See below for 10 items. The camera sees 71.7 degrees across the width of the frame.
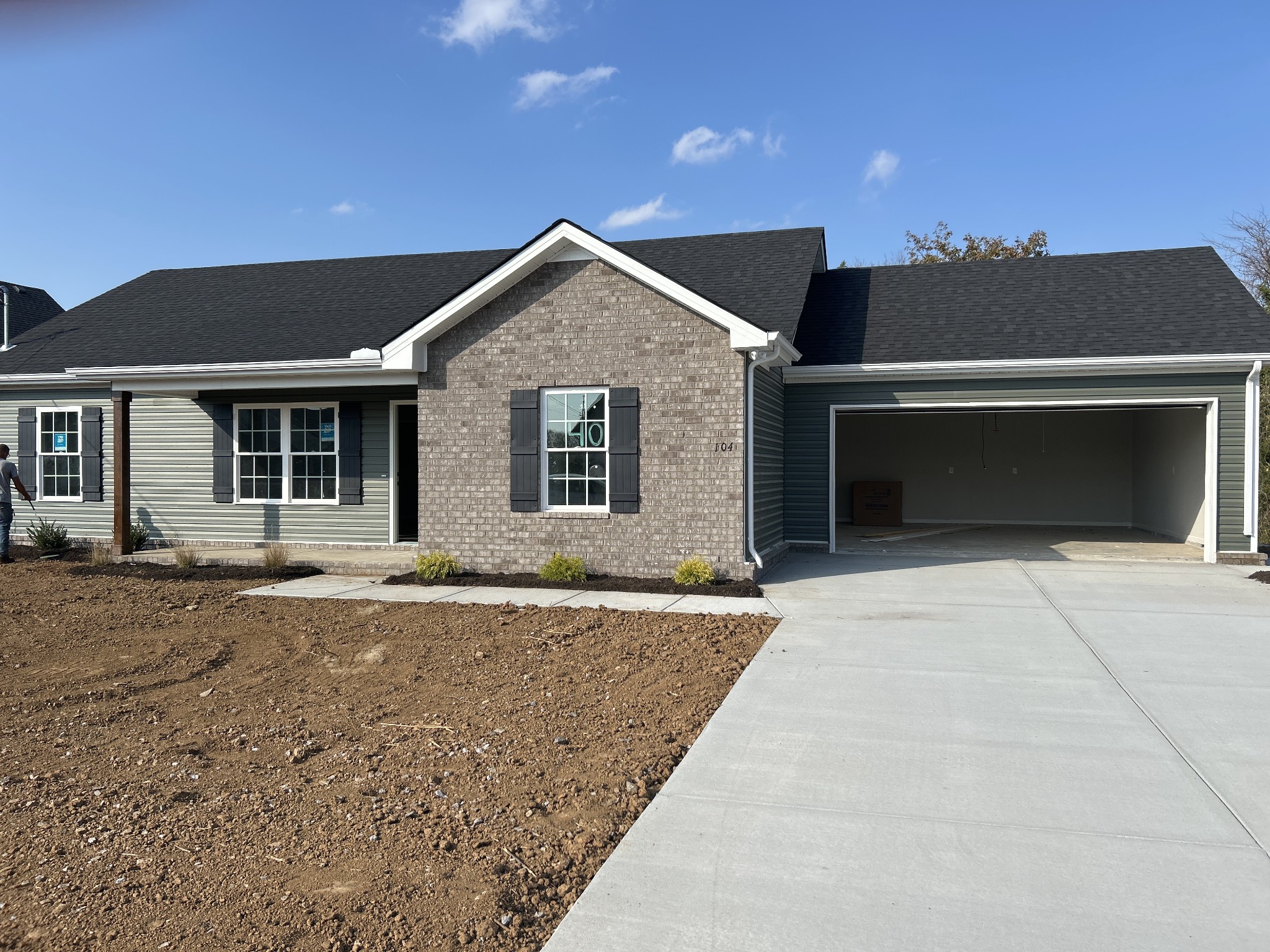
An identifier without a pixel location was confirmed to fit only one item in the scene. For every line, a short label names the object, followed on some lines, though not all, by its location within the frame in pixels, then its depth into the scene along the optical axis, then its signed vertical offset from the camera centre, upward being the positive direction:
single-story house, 10.66 +1.04
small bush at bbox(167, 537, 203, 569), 11.98 -1.33
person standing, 12.91 -0.58
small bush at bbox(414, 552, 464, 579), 10.96 -1.32
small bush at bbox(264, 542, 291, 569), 11.67 -1.29
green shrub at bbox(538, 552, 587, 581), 10.60 -1.32
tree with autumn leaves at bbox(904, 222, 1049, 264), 30.20 +7.56
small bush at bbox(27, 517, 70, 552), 14.10 -1.22
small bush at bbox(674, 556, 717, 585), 10.20 -1.32
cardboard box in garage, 19.27 -0.96
